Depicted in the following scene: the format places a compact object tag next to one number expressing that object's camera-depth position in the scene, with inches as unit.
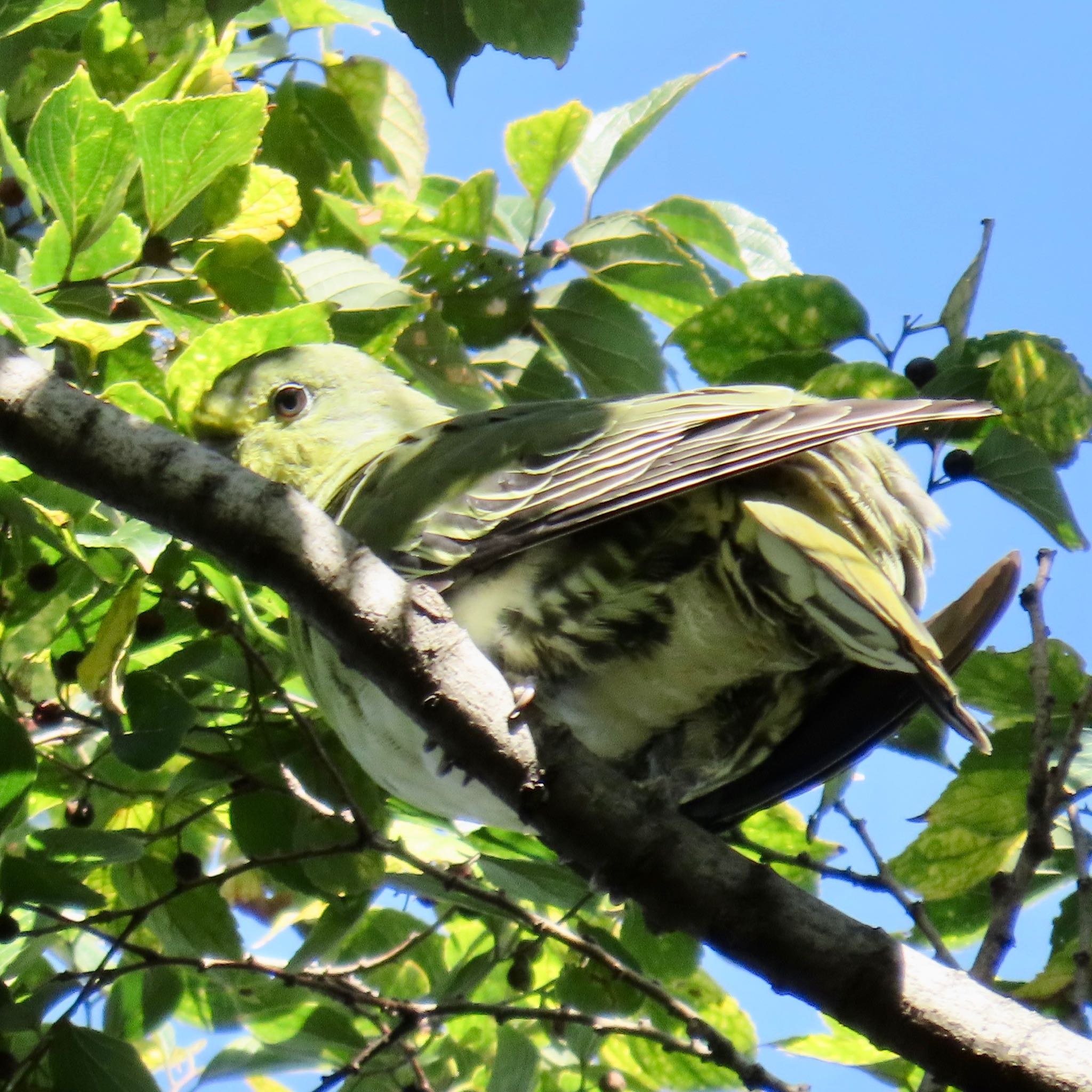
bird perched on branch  185.5
